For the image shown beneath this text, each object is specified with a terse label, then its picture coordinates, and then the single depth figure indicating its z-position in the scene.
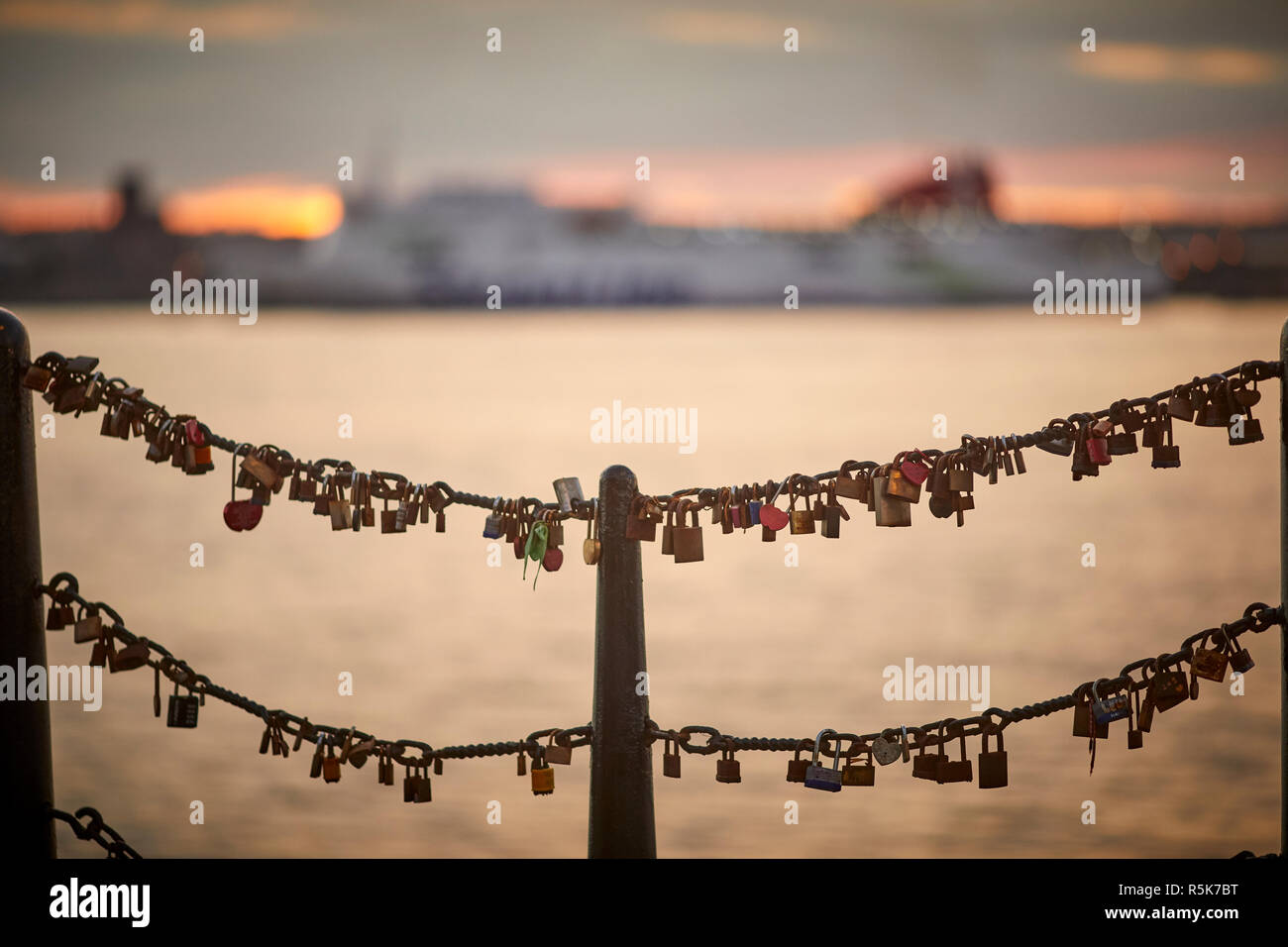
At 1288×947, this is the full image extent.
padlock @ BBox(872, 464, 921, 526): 3.75
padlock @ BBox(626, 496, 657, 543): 3.72
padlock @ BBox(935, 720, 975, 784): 3.76
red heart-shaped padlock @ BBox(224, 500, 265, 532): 4.15
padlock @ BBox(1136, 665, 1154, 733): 3.71
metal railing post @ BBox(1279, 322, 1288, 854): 3.55
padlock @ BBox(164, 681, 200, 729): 4.03
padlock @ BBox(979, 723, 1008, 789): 3.73
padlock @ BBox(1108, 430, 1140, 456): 3.69
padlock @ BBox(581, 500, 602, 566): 3.81
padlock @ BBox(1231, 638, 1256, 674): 3.67
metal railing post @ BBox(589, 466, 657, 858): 3.74
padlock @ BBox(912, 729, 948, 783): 3.71
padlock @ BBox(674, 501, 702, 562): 3.78
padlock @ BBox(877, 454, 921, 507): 3.73
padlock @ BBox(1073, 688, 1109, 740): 3.72
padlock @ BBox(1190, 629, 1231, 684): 3.67
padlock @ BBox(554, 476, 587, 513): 3.88
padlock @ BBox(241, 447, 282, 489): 3.96
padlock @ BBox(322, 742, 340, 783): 3.96
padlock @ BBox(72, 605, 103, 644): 3.92
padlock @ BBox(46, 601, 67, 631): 3.98
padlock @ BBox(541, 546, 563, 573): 3.95
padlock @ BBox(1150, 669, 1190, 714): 3.70
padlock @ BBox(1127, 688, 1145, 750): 3.72
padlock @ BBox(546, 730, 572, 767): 3.88
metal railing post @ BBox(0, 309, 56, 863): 3.83
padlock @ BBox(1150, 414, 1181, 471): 3.79
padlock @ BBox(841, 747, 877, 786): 3.78
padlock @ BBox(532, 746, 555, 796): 3.91
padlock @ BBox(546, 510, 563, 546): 3.92
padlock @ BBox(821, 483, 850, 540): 3.79
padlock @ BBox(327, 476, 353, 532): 3.92
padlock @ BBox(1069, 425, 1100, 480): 3.67
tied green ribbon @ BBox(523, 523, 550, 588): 3.86
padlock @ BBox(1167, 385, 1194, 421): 3.66
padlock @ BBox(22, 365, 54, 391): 3.84
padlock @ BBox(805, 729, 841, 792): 3.69
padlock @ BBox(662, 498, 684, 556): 3.75
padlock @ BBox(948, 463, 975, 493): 3.71
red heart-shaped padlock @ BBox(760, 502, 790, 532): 3.77
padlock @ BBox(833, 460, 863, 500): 3.76
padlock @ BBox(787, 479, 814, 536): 3.79
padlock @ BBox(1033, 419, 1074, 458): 3.66
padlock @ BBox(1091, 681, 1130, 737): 3.67
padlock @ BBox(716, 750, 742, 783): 3.88
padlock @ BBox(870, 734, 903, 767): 3.70
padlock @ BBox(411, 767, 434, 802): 4.06
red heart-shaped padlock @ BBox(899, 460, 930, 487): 3.72
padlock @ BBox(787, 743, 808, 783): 3.80
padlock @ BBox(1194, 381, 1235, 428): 3.63
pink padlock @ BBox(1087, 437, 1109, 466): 3.66
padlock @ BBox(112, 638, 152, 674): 3.95
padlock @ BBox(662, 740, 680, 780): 3.82
